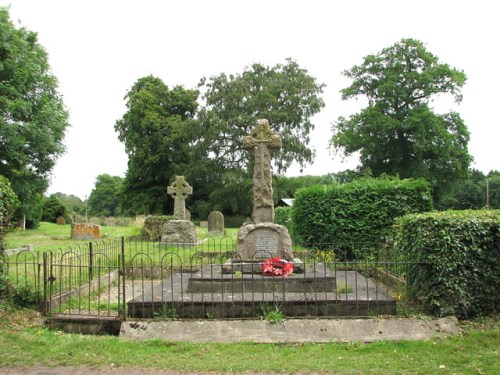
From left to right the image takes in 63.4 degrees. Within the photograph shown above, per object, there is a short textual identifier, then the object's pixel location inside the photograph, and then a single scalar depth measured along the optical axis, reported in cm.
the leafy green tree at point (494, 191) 5562
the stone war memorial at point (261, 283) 656
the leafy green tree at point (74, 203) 8938
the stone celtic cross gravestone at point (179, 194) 1912
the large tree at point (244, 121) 3469
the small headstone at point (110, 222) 3581
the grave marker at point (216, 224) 2392
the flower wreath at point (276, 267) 795
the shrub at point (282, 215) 1988
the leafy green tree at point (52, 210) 3744
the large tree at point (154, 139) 3759
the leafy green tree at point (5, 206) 727
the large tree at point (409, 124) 3022
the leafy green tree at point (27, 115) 1989
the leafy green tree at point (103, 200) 8350
